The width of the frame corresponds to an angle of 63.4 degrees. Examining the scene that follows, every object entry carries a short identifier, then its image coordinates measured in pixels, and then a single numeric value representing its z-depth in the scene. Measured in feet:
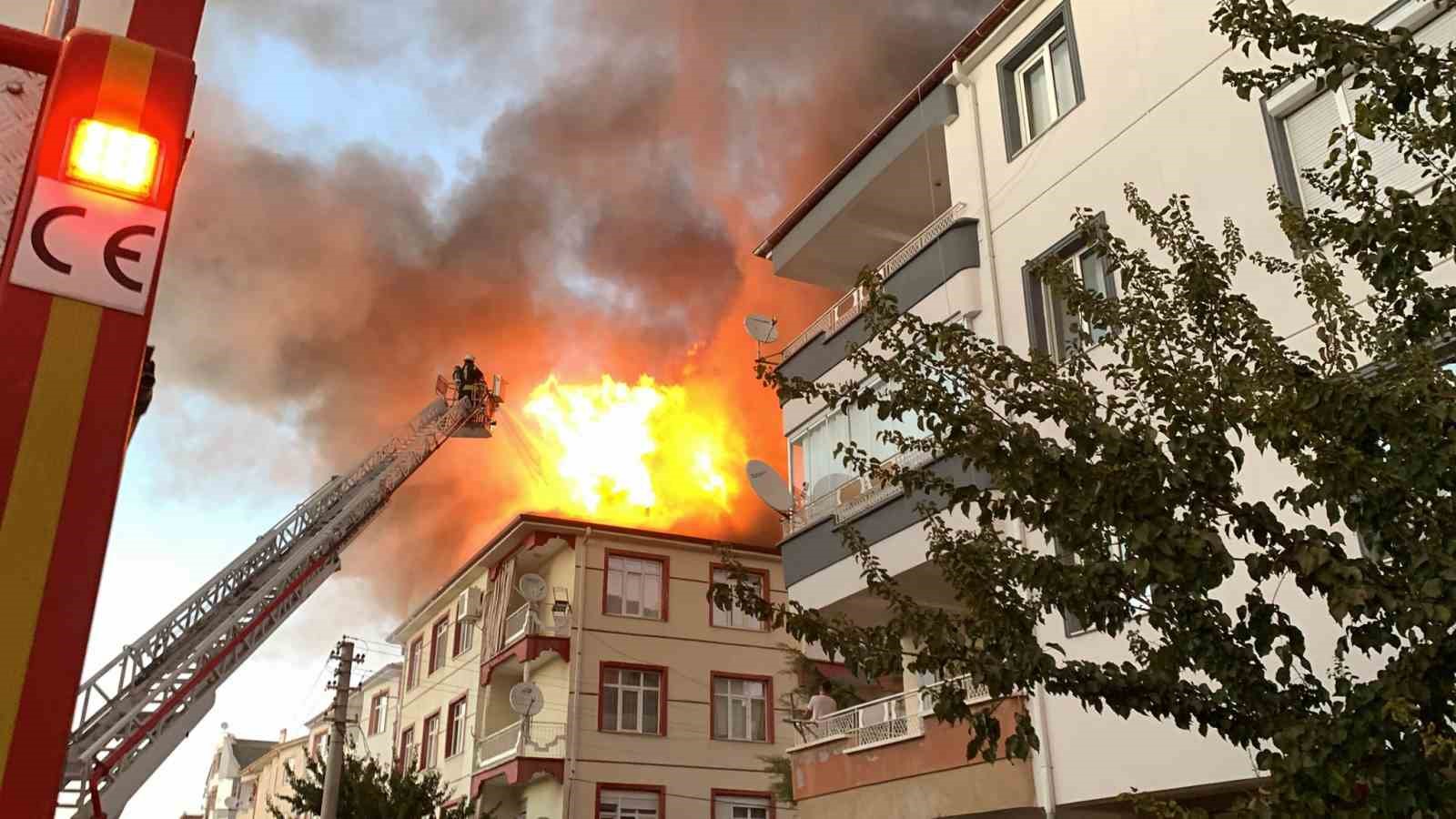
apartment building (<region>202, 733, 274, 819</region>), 266.77
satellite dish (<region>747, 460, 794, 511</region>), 63.41
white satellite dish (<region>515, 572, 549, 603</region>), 108.47
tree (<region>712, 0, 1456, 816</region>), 20.22
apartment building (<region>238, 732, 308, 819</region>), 214.22
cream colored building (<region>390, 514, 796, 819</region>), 104.47
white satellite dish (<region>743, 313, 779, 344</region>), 71.05
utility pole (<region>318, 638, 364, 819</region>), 79.30
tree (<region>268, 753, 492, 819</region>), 93.56
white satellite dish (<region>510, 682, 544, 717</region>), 100.01
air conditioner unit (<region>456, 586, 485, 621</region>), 120.78
